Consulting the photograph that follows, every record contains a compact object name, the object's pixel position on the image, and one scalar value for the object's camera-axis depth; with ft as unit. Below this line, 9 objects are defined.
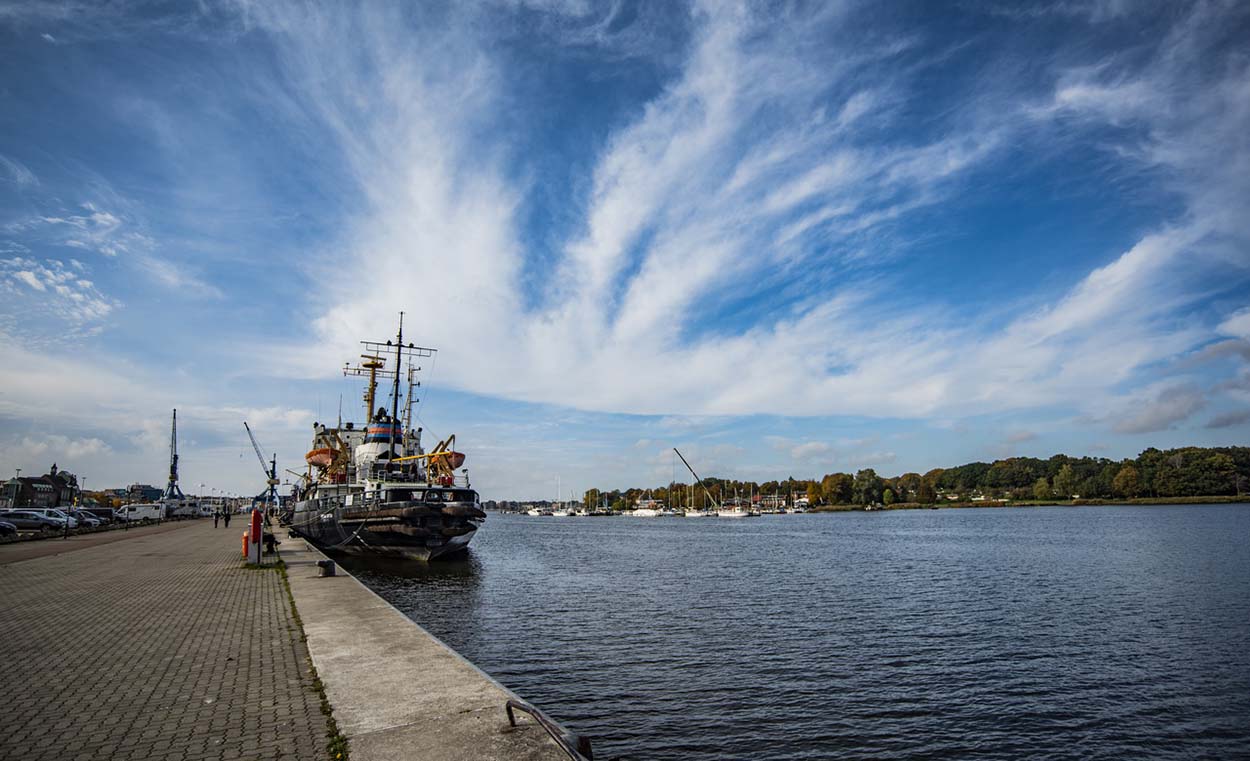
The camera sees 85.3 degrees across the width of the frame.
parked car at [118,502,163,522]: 267.18
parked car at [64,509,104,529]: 208.67
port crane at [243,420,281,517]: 361.51
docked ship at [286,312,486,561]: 121.70
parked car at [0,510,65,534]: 177.02
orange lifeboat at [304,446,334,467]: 174.60
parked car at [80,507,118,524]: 263.74
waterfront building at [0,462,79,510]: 404.10
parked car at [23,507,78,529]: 191.78
